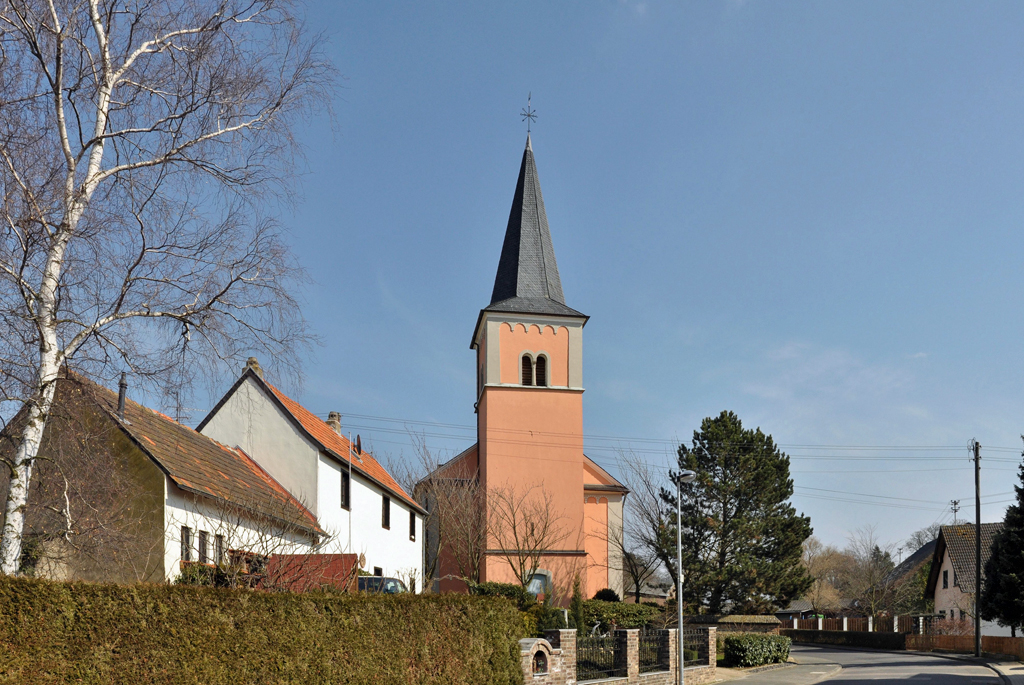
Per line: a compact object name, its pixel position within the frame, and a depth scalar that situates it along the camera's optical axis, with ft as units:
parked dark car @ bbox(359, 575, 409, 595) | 72.31
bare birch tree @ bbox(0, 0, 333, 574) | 35.86
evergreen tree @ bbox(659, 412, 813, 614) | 147.74
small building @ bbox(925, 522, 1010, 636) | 160.25
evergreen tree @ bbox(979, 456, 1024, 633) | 112.78
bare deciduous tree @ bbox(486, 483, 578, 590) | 121.08
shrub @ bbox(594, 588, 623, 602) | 126.52
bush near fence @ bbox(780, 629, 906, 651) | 149.07
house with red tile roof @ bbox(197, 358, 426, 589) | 88.07
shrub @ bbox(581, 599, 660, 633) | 109.60
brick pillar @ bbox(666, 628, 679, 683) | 77.25
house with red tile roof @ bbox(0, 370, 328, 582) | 41.27
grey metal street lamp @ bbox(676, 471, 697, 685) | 75.57
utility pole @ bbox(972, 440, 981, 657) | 125.49
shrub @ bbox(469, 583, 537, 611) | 99.14
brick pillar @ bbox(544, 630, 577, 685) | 61.46
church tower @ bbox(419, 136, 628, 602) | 128.16
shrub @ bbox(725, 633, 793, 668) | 99.60
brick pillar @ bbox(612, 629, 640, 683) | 70.28
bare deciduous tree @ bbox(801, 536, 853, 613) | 284.00
